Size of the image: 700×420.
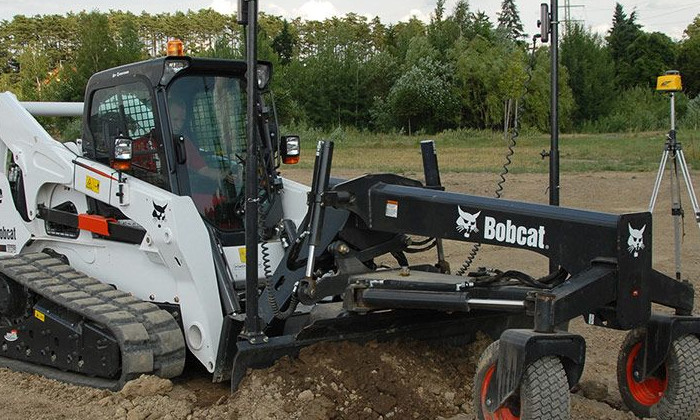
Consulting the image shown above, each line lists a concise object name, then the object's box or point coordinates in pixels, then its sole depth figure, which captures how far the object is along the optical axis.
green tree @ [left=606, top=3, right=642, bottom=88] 69.75
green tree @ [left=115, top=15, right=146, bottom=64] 44.31
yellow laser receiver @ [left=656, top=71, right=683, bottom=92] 8.69
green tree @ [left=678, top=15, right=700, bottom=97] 68.44
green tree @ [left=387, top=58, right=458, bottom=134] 51.25
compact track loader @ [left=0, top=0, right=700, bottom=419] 4.50
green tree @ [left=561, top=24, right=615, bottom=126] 58.94
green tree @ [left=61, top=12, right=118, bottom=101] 41.91
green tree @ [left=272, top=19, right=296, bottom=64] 73.20
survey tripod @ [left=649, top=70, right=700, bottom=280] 8.71
